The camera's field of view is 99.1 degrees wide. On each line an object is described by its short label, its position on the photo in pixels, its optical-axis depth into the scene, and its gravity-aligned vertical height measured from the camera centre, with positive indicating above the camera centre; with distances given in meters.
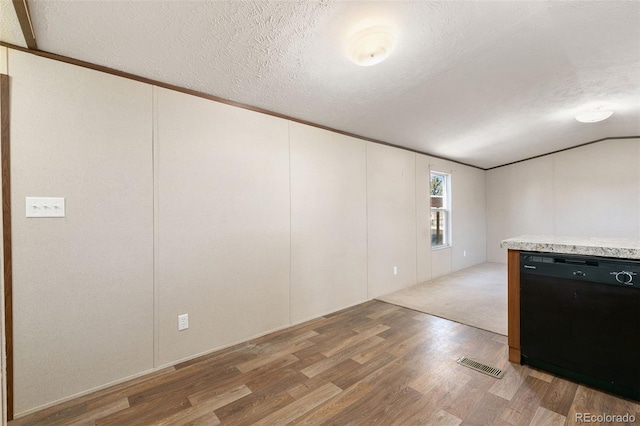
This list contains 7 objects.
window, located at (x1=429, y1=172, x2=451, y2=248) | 5.40 +0.03
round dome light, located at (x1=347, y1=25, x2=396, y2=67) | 1.77 +1.12
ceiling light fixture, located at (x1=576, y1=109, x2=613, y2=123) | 3.39 +1.19
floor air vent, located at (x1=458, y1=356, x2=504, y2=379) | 2.06 -1.24
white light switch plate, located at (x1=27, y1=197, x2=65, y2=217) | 1.73 +0.05
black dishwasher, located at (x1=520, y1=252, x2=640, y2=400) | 1.73 -0.75
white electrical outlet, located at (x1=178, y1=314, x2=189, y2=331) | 2.28 -0.91
